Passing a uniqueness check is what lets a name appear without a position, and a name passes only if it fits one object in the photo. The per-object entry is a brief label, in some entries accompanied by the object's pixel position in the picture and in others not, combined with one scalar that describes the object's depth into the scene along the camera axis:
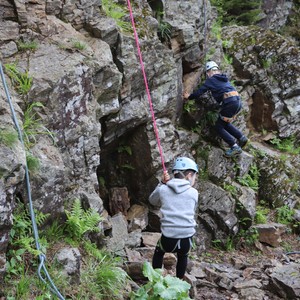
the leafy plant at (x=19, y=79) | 5.82
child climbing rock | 9.62
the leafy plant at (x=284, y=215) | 11.34
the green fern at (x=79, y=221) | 5.61
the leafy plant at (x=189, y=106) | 10.05
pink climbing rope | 7.42
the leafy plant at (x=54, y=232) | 5.36
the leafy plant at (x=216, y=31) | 11.78
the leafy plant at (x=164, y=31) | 9.45
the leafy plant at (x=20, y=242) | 4.63
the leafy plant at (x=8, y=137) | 4.66
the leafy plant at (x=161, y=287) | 4.51
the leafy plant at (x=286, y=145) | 12.52
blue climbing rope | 4.52
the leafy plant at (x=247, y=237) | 10.28
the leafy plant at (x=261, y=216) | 10.81
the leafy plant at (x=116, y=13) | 8.02
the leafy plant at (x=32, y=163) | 5.23
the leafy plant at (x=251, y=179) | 10.83
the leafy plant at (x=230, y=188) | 10.29
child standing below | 5.65
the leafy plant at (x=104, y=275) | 5.18
